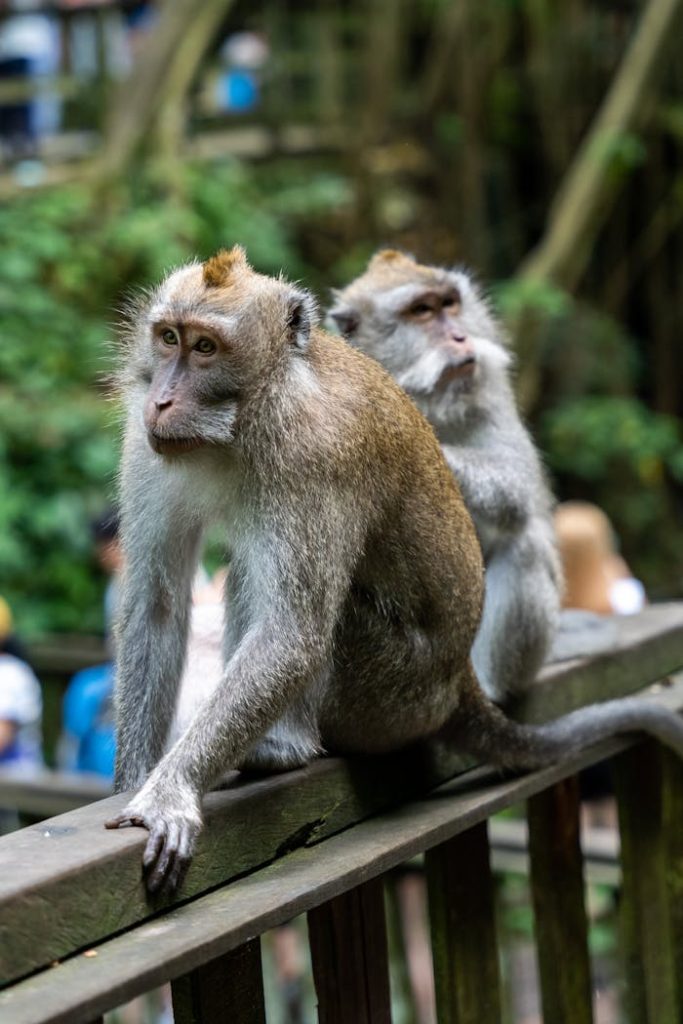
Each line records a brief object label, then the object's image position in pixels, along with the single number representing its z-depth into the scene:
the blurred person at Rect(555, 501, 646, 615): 5.52
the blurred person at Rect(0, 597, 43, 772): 5.52
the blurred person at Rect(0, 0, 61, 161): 11.26
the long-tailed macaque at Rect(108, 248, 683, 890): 2.45
